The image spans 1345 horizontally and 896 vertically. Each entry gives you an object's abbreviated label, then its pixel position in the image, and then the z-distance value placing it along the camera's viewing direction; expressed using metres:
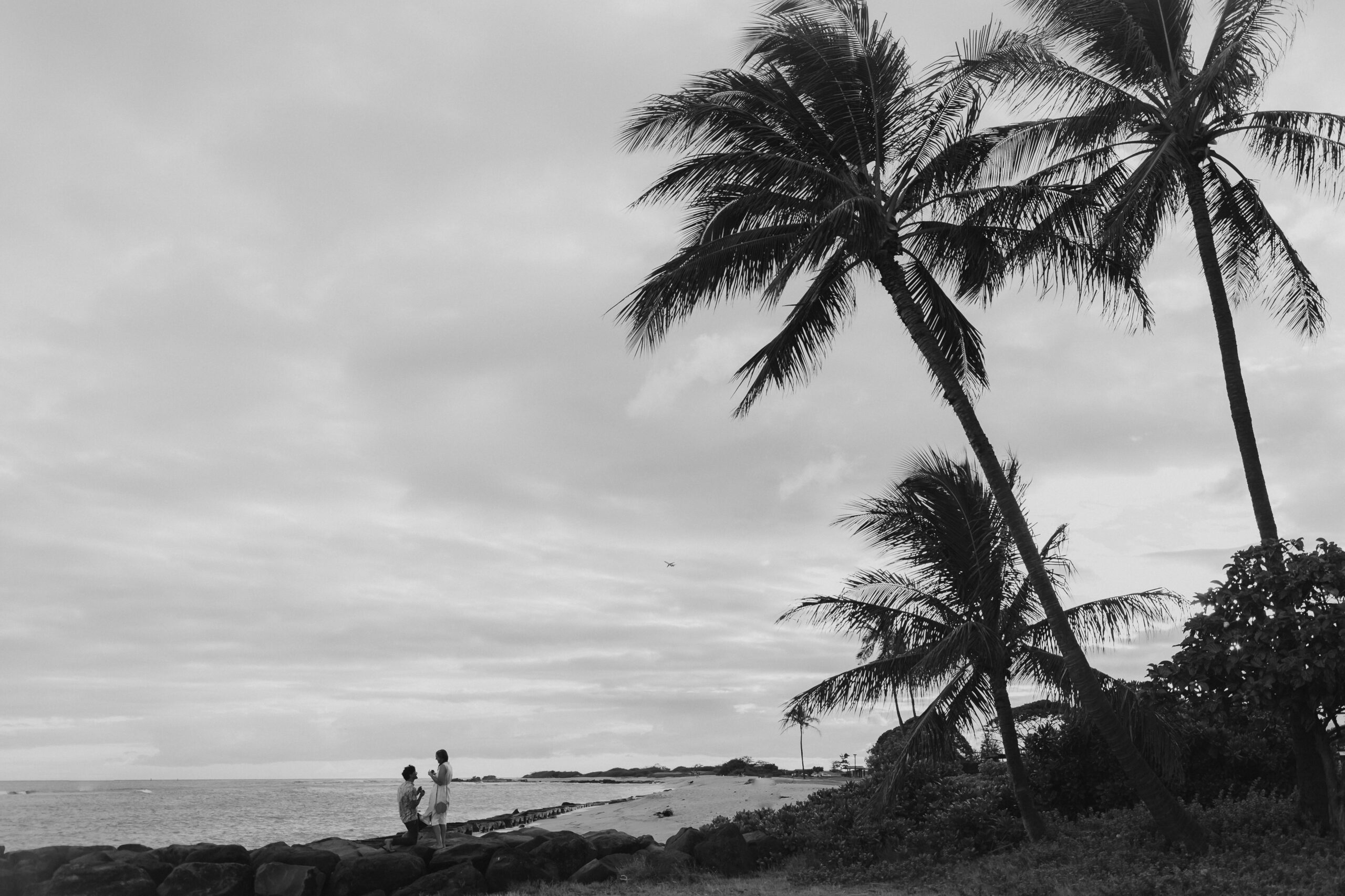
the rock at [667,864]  15.91
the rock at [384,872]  15.25
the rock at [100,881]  15.20
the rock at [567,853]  16.39
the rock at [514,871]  15.59
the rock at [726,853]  16.28
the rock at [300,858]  15.76
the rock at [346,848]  15.98
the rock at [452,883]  15.21
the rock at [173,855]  16.44
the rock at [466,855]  15.97
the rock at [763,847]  16.78
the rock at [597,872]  15.71
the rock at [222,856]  16.20
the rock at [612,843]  17.02
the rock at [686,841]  16.61
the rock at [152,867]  15.86
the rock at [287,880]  15.16
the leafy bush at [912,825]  15.85
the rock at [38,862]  15.55
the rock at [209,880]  15.46
